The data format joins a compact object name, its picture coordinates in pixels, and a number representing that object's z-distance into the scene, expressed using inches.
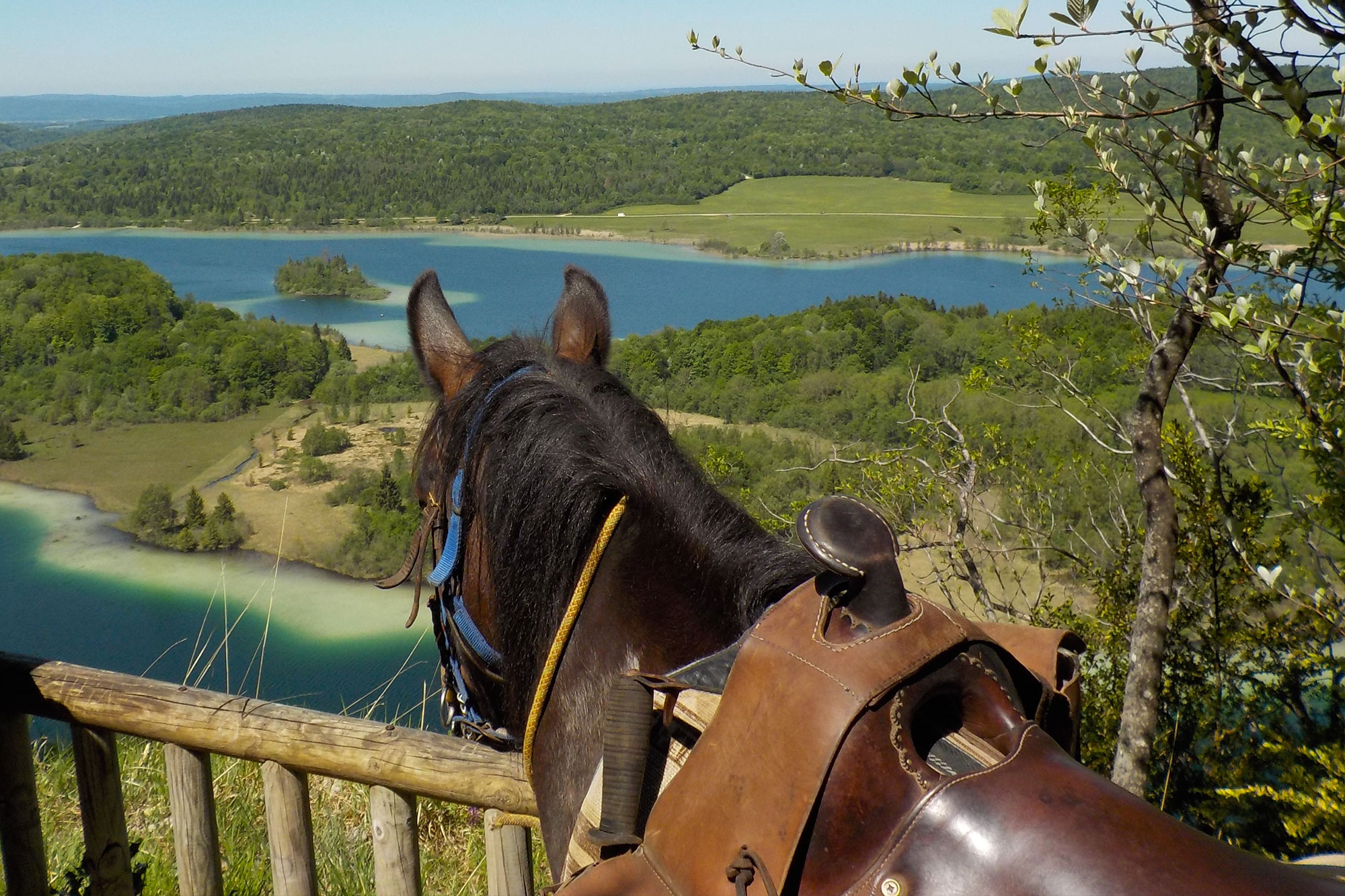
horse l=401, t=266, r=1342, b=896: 34.6
